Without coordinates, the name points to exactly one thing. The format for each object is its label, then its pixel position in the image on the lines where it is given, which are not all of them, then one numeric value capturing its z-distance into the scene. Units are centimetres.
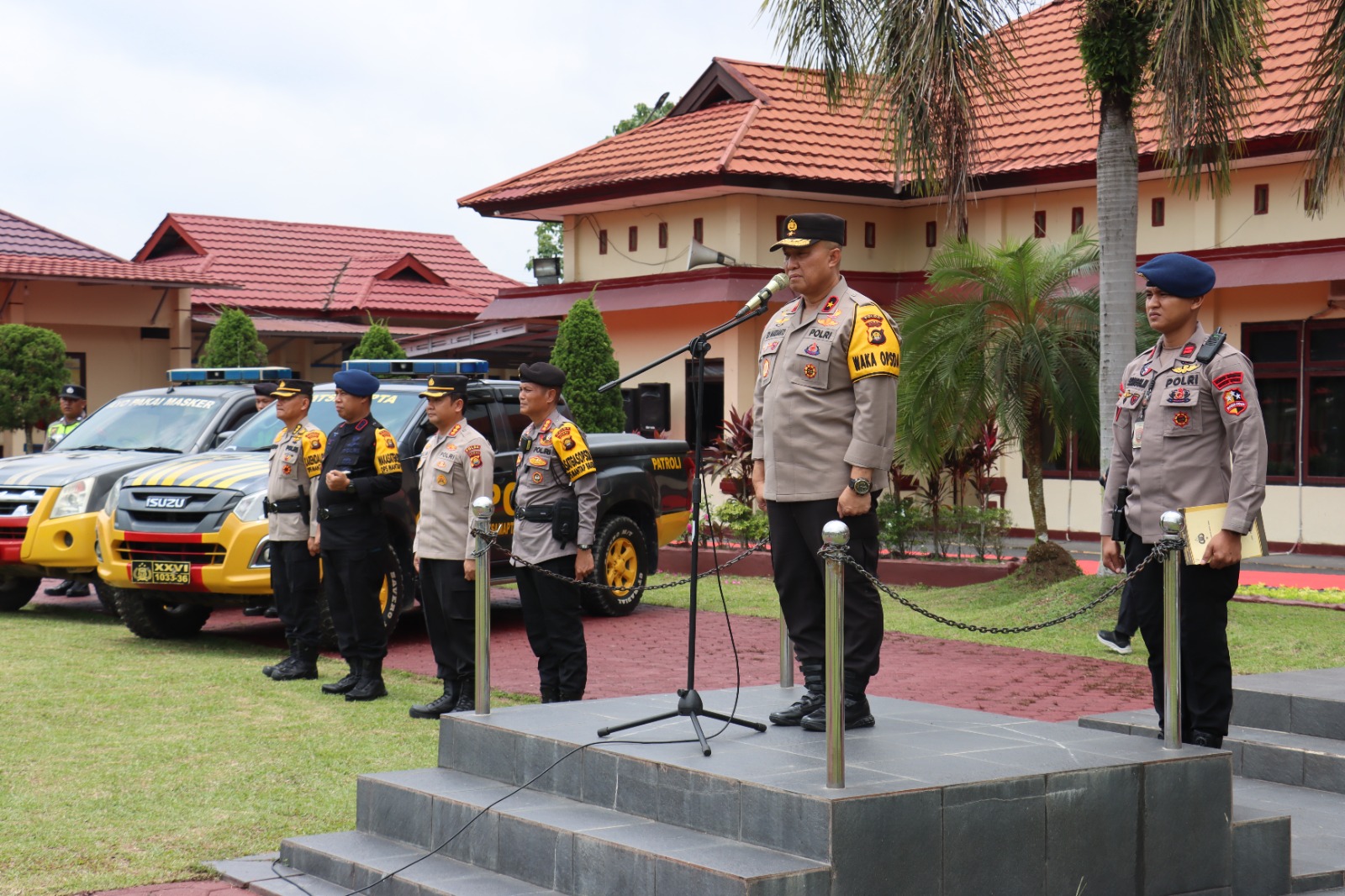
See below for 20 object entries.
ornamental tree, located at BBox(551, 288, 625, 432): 2141
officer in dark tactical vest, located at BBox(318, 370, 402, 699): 988
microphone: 605
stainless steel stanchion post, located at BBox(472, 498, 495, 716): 697
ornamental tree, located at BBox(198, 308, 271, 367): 2828
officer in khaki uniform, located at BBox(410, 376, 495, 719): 928
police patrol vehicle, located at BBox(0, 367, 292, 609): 1330
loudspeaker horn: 2416
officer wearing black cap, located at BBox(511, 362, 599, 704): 880
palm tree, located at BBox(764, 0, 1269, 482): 1309
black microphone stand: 620
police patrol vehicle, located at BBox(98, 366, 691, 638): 1164
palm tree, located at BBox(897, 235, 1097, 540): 1562
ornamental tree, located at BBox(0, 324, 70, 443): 2164
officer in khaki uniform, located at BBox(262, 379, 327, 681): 1066
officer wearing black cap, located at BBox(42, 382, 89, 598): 1623
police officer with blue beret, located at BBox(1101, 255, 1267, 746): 628
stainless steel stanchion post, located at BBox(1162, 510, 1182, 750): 592
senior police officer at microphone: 617
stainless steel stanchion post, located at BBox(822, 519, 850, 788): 507
